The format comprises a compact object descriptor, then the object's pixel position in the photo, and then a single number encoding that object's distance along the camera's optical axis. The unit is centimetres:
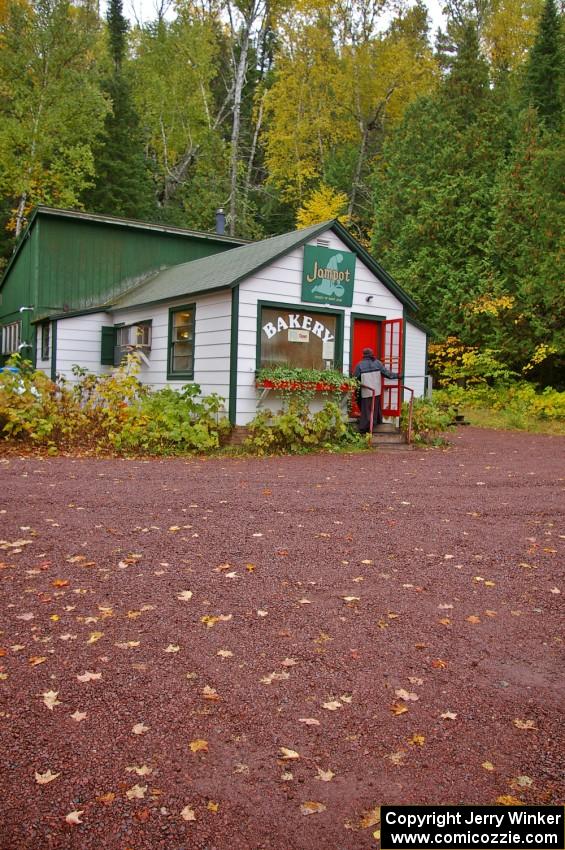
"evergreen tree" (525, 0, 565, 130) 2567
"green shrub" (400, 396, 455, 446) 1255
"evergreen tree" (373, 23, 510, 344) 2205
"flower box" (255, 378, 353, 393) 1127
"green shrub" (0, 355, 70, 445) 1013
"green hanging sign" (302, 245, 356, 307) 1209
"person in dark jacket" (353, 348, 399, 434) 1215
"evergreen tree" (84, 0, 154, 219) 2980
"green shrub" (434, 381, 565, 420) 1820
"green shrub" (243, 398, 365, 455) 1087
